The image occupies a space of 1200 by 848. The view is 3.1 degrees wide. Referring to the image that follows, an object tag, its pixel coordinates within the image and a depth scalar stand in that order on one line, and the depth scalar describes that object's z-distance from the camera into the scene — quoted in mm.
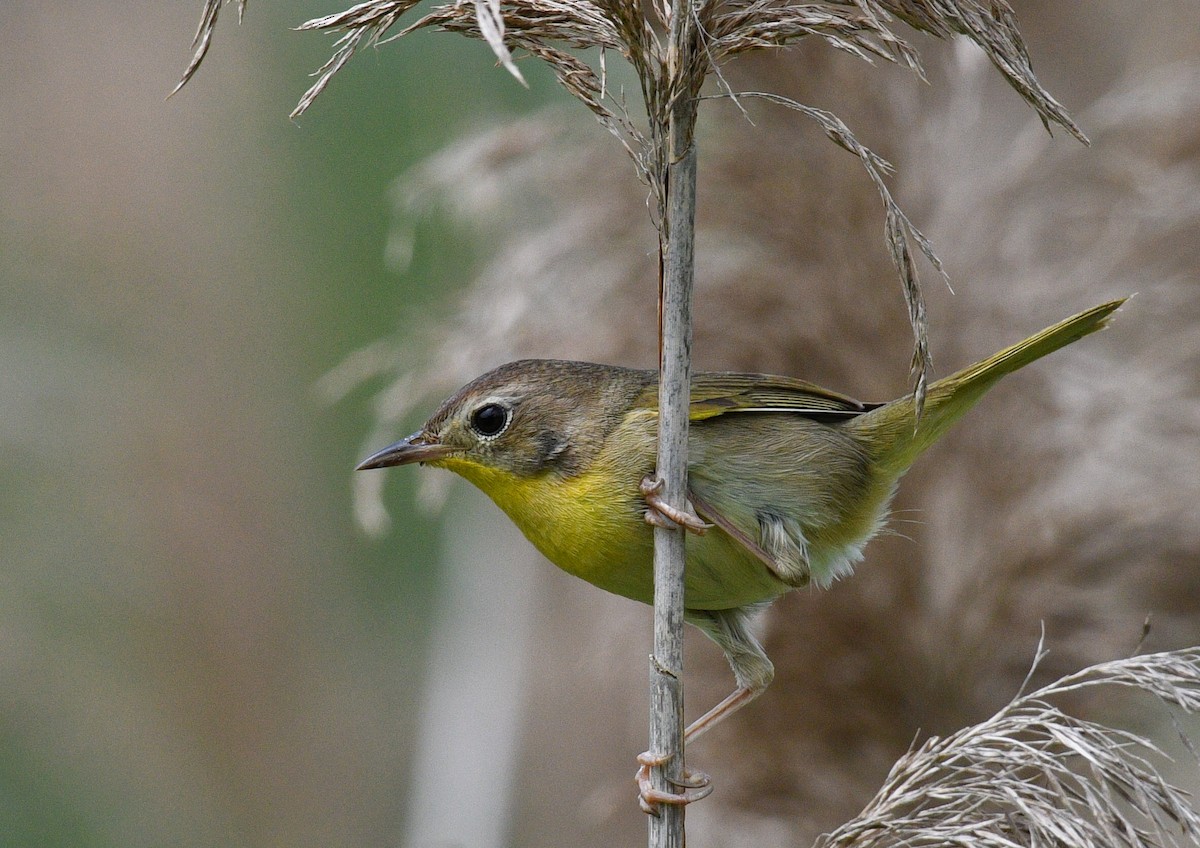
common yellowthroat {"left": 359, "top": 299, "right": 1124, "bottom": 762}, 3280
